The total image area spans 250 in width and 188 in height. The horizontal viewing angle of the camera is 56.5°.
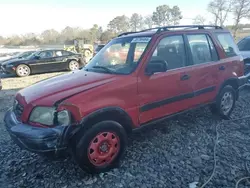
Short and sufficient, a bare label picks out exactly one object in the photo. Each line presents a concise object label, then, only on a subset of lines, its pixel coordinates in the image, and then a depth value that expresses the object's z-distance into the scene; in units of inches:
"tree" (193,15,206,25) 1688.5
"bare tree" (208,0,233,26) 1675.7
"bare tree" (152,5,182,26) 2137.8
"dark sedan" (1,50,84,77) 485.1
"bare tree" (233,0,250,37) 1570.7
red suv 109.3
